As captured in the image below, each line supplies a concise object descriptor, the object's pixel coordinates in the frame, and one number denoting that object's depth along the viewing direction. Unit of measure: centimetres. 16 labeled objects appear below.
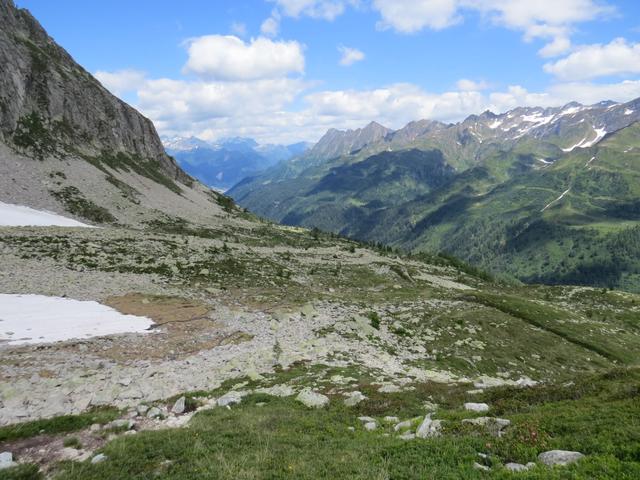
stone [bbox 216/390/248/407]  2086
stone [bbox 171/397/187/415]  1989
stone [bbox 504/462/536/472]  1236
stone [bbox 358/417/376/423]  1861
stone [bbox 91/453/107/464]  1444
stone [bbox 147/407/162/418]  1916
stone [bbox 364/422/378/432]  1767
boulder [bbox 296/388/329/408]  2100
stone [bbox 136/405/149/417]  1939
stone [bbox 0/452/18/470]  1400
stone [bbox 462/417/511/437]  1541
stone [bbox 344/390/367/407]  2102
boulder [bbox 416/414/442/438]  1602
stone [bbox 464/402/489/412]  1880
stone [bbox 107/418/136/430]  1768
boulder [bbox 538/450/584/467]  1265
